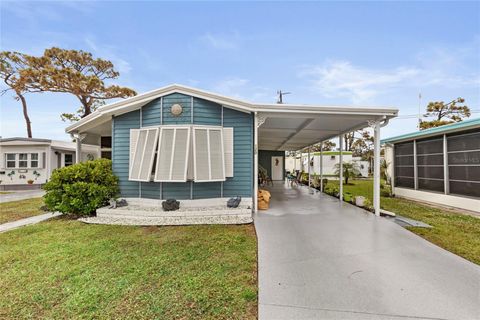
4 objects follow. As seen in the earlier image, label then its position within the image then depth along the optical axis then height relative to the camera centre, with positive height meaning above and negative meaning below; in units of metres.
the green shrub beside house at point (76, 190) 6.02 -0.63
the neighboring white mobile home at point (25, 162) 13.74 +0.28
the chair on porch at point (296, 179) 15.49 -1.02
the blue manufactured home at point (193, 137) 6.18 +0.81
